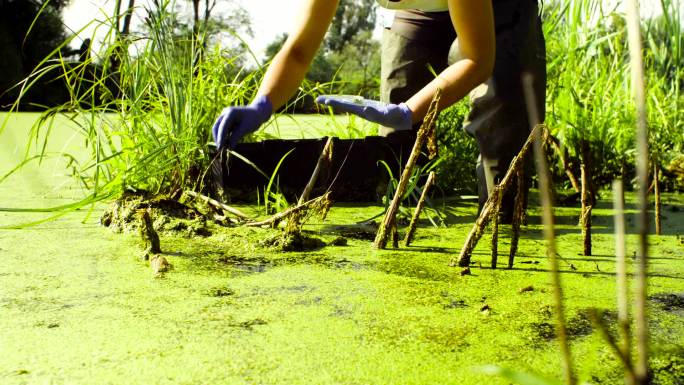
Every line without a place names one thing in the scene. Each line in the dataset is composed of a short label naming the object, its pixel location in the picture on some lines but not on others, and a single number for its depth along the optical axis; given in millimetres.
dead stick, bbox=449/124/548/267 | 1575
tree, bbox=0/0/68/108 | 12273
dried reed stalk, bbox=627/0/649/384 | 354
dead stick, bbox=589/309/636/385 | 415
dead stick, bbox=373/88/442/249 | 1663
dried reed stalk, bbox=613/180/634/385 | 393
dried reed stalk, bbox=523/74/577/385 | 422
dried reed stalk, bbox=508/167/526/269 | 1608
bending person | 1749
